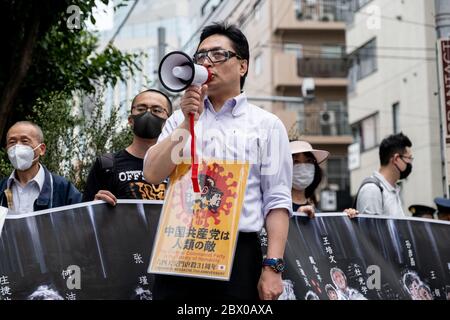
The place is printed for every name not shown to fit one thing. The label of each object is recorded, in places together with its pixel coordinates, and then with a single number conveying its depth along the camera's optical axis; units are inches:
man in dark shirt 207.8
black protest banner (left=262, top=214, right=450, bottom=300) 217.3
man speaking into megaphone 146.6
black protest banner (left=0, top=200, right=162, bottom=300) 194.1
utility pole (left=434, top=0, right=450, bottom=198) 300.0
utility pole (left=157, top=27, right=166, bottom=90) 801.9
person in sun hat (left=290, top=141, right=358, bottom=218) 240.4
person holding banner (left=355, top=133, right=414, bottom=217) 250.4
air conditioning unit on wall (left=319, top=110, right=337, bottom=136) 1480.1
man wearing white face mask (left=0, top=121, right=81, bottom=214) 217.9
